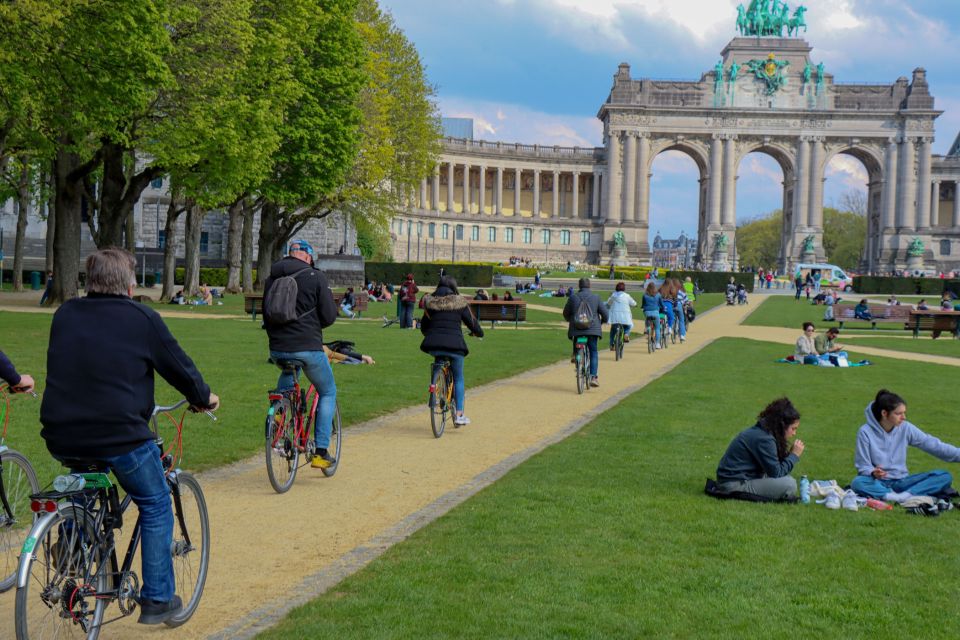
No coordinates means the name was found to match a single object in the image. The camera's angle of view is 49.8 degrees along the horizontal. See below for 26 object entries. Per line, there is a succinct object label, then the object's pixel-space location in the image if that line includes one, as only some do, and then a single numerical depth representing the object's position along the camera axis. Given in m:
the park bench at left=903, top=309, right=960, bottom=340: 36.00
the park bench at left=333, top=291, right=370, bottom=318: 39.41
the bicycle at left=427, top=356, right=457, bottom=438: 13.45
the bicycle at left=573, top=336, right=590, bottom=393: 18.83
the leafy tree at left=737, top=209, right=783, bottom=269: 151.25
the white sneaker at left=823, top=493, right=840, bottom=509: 9.73
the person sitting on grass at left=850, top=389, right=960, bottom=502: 9.96
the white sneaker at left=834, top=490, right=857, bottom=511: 9.69
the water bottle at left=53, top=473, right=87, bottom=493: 5.40
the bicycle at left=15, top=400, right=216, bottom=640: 5.27
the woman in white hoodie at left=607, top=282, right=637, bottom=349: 24.42
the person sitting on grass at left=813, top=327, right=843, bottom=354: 25.11
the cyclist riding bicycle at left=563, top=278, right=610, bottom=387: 18.72
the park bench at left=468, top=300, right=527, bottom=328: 36.16
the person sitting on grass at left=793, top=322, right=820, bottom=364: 25.33
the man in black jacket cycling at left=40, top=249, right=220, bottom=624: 5.52
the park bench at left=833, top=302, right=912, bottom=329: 40.16
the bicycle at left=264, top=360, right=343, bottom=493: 9.89
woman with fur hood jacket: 13.66
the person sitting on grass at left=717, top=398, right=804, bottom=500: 9.72
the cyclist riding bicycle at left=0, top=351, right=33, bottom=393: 7.27
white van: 87.25
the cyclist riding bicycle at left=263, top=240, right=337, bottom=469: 10.24
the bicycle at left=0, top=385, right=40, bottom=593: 7.01
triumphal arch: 117.50
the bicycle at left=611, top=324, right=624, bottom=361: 25.62
